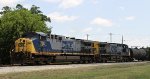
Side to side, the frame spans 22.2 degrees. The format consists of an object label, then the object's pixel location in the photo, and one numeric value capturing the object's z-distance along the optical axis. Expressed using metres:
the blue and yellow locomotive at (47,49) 43.56
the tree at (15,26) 53.38
